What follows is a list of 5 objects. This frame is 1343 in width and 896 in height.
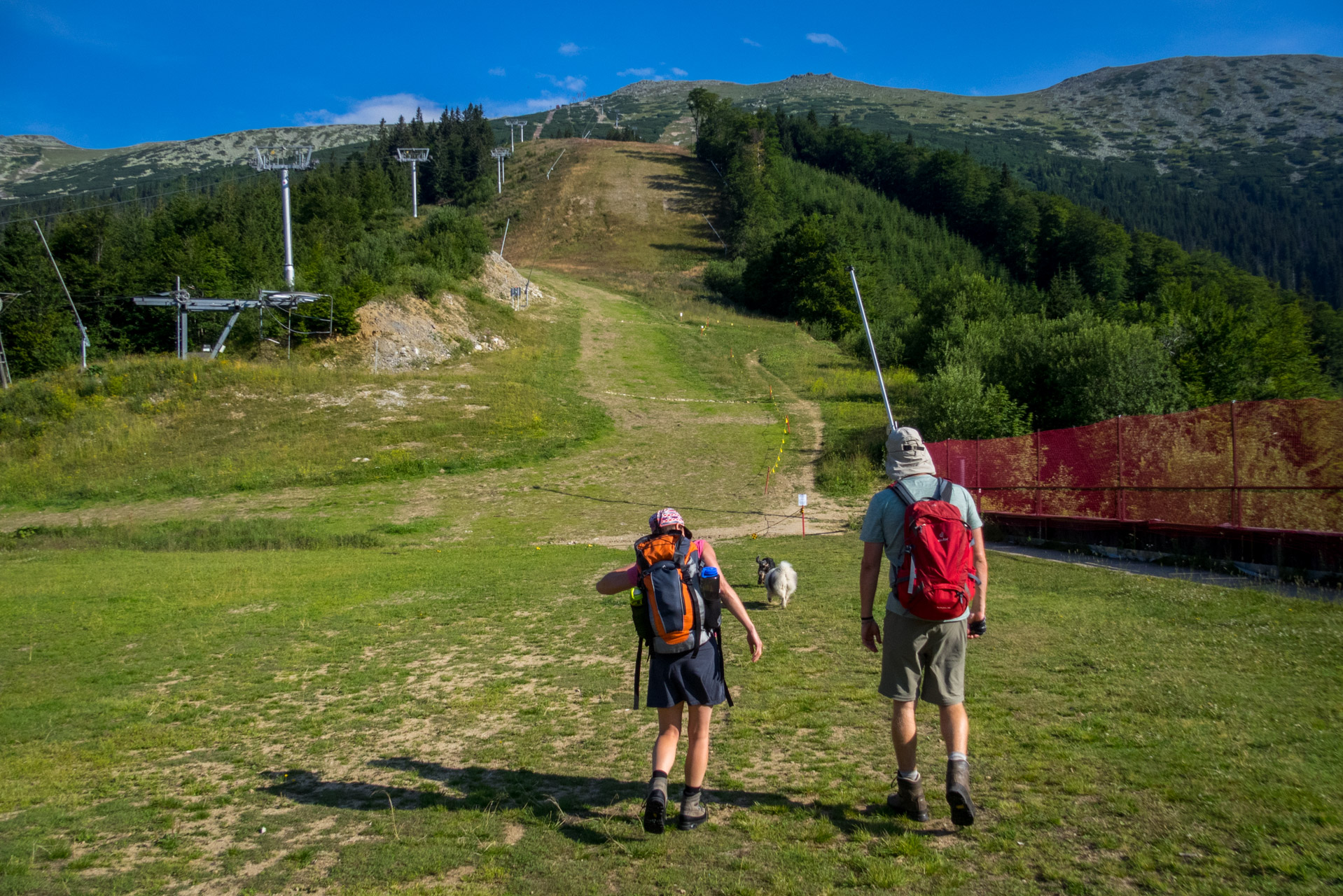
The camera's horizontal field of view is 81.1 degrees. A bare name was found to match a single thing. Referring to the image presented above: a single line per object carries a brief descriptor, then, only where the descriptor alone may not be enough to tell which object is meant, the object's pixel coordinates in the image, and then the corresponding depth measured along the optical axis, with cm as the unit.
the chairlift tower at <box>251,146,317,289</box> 5397
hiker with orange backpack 461
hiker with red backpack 436
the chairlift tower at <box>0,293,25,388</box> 4501
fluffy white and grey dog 1173
